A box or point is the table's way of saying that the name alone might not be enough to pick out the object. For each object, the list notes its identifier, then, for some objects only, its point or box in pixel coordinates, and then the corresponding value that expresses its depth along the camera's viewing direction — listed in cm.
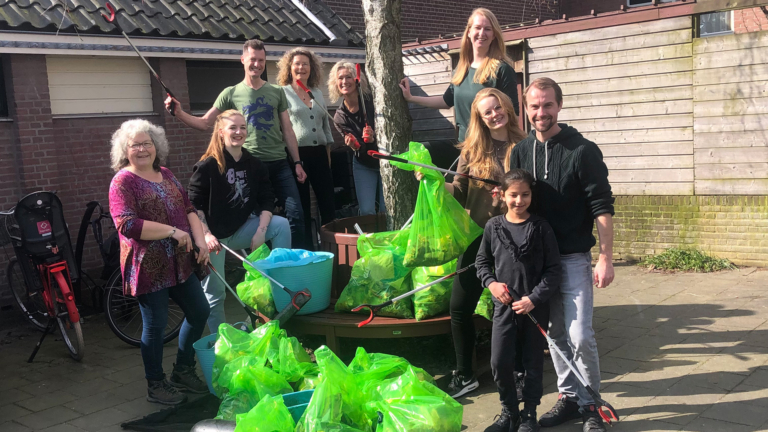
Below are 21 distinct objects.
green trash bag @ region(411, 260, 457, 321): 439
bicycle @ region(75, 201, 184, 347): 577
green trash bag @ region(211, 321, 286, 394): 400
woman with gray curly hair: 417
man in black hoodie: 359
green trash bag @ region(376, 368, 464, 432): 315
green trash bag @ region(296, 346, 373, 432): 316
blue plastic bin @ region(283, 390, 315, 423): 363
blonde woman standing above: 475
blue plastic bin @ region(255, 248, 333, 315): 447
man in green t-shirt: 559
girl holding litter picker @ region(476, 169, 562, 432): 359
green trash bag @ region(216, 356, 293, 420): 365
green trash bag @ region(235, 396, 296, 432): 311
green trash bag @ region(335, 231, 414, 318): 448
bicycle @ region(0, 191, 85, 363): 553
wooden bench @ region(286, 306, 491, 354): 435
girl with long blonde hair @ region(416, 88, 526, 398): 407
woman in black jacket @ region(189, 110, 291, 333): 482
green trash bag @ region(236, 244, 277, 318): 458
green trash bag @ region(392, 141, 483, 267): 406
